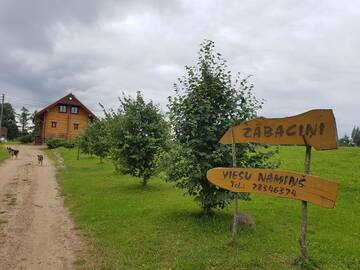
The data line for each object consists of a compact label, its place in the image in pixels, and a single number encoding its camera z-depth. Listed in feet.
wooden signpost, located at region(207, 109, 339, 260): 25.39
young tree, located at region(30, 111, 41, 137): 259.39
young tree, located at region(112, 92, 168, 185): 61.77
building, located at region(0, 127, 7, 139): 337.43
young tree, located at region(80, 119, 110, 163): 111.34
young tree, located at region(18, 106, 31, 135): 404.65
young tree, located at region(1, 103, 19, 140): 374.22
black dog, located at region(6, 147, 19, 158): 133.80
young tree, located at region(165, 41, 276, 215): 36.68
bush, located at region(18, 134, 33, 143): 274.36
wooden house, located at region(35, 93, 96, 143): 245.04
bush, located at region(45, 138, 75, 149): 204.85
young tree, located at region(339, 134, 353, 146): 307.27
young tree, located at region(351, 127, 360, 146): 329.81
